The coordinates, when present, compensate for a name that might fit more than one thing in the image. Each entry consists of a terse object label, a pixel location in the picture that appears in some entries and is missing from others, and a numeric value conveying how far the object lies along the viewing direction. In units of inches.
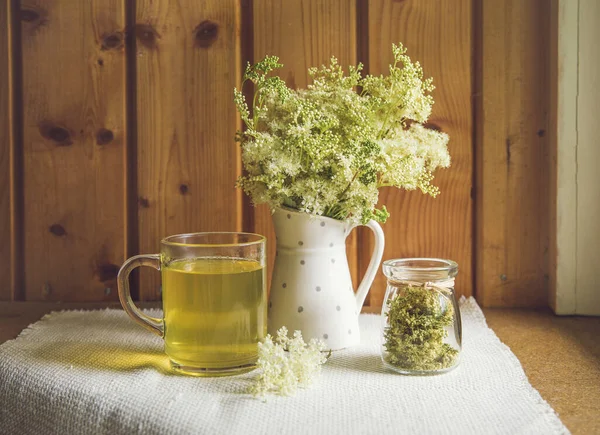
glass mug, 33.3
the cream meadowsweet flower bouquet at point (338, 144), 34.4
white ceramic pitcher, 36.6
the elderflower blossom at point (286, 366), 30.8
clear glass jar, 32.8
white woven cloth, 27.5
